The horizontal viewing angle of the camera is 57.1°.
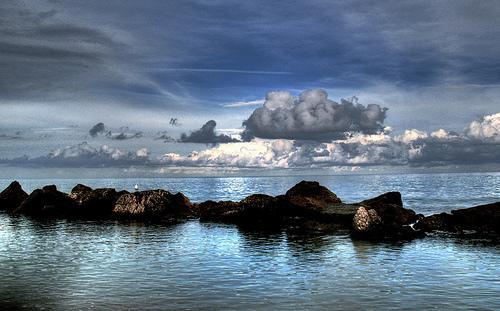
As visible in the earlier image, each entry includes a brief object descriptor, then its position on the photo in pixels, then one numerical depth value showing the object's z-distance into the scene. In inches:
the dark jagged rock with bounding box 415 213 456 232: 2018.9
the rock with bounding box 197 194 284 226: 2564.0
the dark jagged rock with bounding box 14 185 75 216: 3186.5
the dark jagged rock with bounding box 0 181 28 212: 3794.3
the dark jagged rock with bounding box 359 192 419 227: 2255.2
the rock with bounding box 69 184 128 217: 3127.5
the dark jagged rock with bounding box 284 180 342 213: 2554.1
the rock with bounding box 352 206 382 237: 1924.2
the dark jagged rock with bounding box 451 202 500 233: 2007.9
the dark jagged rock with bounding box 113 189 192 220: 2923.2
